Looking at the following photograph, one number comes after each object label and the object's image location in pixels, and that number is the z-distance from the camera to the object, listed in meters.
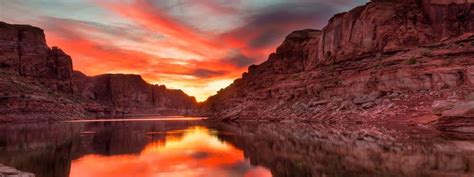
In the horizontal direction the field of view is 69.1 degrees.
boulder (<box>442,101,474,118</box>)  30.61
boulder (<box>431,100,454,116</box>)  34.11
